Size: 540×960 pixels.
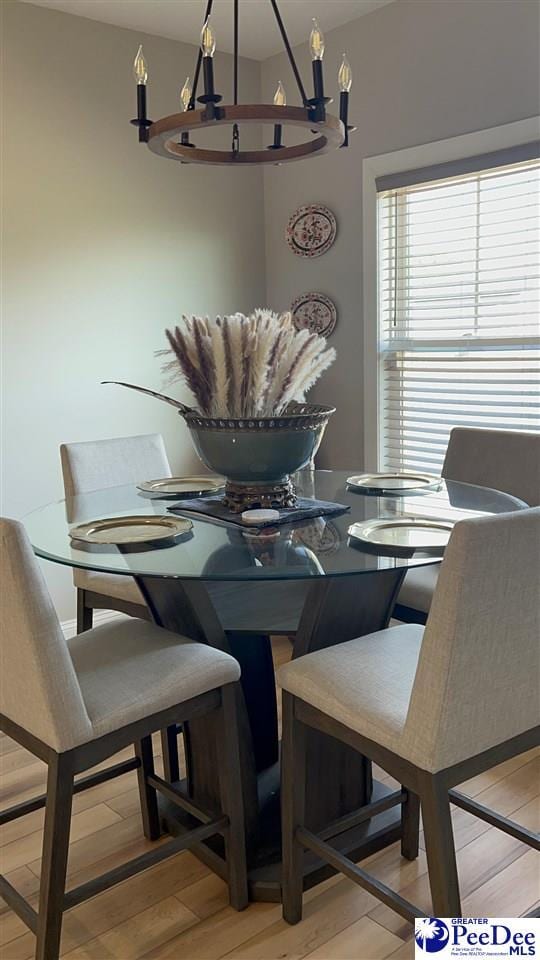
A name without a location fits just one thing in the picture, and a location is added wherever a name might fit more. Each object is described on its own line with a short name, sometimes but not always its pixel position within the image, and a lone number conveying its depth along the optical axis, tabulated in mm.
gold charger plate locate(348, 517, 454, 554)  1780
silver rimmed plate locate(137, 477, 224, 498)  2473
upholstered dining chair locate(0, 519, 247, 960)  1579
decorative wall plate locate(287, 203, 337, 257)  3754
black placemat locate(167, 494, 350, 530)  2062
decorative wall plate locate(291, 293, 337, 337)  3805
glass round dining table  1729
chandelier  1769
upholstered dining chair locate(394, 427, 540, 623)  2512
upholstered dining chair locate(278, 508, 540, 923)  1427
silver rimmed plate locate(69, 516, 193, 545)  1909
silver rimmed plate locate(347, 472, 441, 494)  2424
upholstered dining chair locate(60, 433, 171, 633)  2594
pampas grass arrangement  1978
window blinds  3037
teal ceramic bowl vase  2023
